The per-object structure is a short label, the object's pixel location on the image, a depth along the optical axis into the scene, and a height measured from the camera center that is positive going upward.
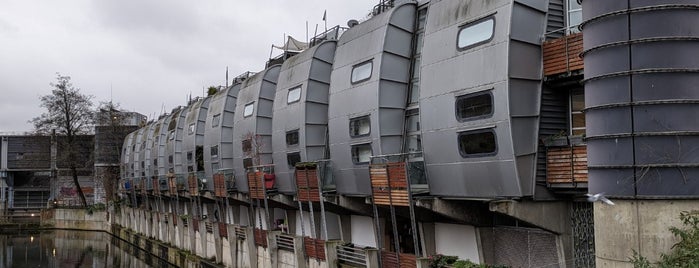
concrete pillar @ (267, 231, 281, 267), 28.11 -3.54
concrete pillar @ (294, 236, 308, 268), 25.83 -3.44
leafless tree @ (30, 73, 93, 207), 71.81 +6.54
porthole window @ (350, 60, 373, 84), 23.02 +3.77
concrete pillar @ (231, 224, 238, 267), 32.53 -3.85
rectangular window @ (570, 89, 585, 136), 16.42 +1.51
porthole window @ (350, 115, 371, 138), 22.86 +1.68
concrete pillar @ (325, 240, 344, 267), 23.47 -3.13
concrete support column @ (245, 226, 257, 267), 30.36 -3.63
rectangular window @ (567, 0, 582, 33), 16.55 +4.14
